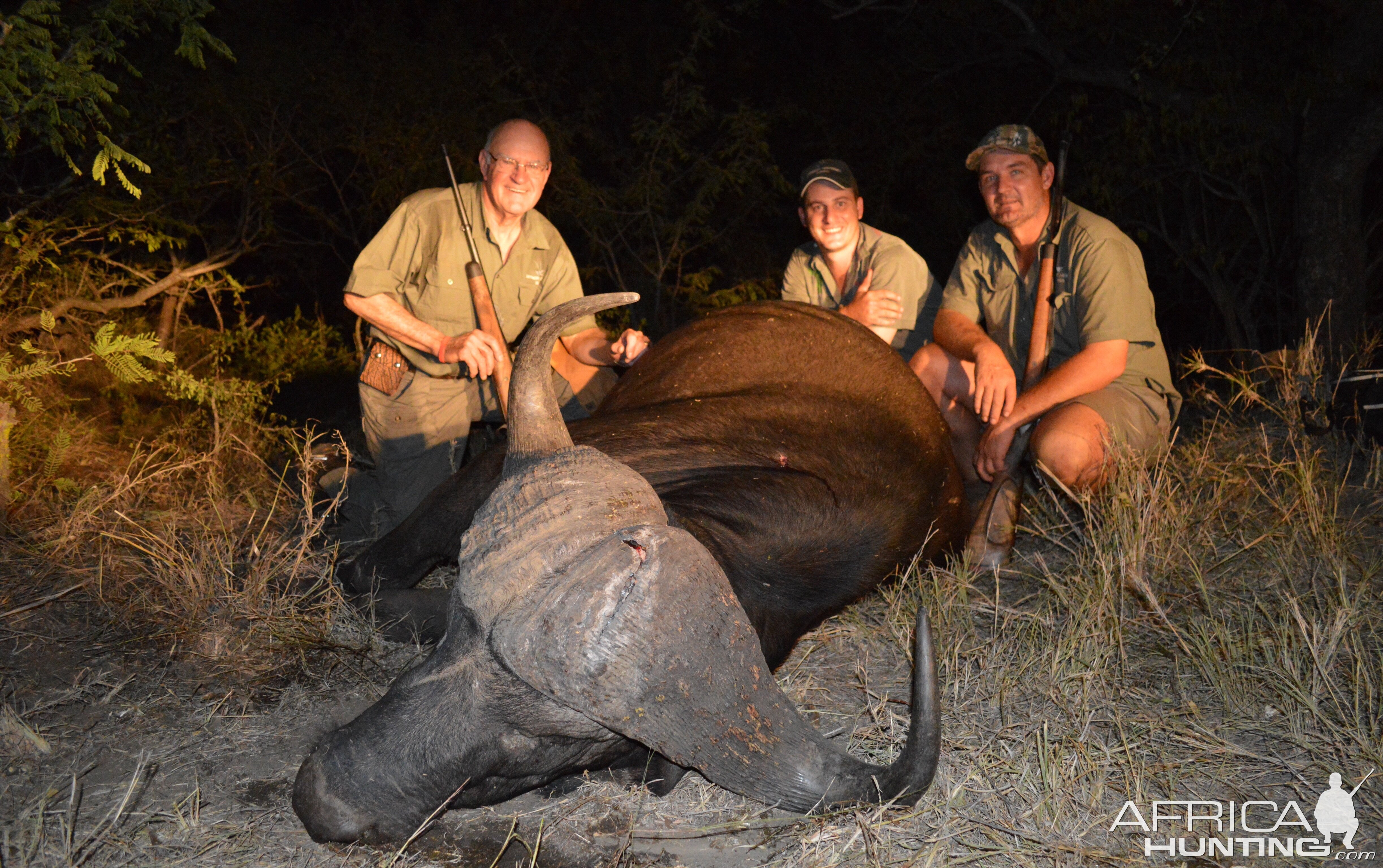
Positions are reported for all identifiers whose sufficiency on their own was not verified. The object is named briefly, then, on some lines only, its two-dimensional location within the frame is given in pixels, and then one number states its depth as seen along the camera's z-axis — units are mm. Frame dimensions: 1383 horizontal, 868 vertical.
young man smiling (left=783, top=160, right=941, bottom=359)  5176
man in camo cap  4543
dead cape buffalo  2135
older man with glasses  4969
